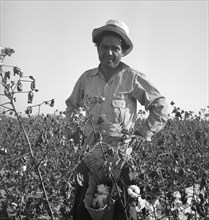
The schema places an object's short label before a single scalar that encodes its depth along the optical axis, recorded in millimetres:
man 2252
